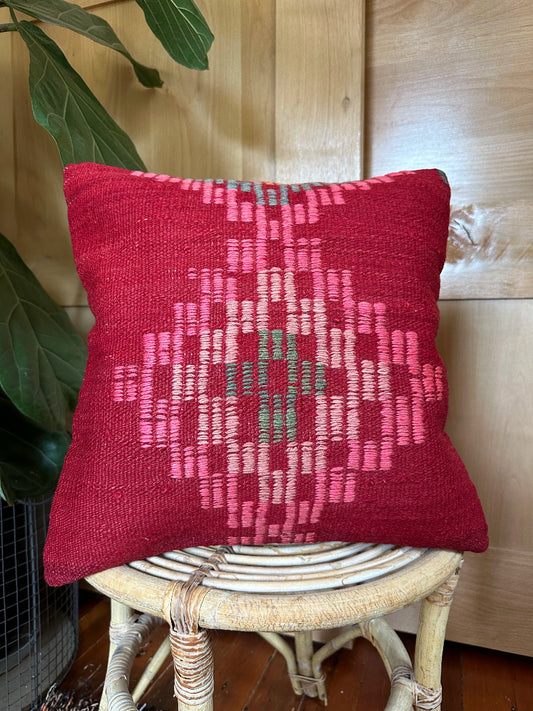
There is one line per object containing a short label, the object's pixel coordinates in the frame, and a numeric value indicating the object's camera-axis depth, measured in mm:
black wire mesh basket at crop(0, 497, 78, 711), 815
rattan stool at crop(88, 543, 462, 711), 395
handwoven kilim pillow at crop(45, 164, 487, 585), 450
